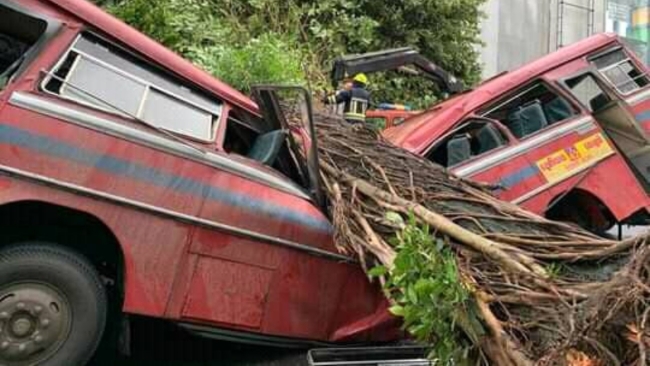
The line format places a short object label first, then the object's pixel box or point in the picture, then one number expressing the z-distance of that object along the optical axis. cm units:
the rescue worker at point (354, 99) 786
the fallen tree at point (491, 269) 256
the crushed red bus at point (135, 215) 349
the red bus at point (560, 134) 674
